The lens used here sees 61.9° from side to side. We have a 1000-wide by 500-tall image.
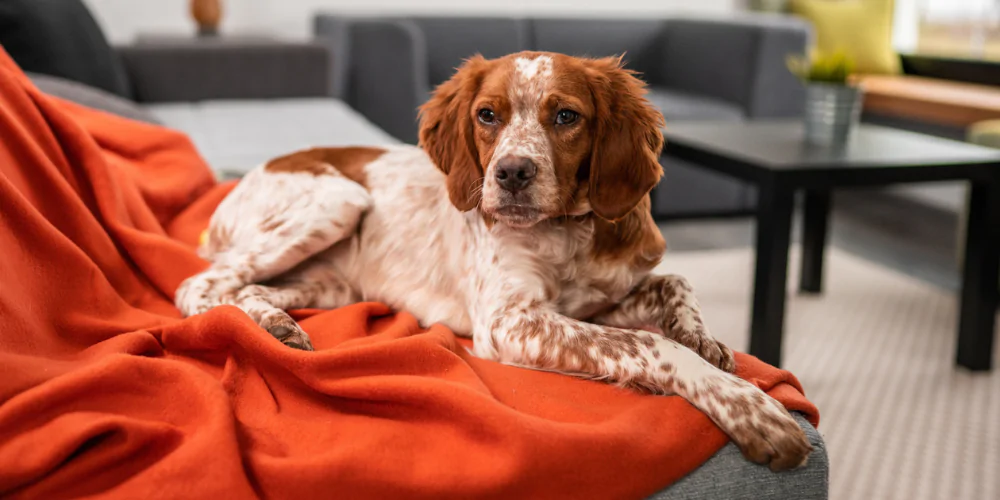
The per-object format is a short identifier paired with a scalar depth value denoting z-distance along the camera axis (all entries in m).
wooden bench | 4.67
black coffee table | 2.48
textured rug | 2.17
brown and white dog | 1.39
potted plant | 3.01
